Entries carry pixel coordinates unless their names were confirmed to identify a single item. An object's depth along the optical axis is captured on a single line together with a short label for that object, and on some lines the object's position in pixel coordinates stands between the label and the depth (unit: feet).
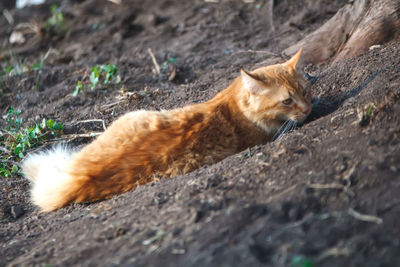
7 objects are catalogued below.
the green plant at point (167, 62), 42.91
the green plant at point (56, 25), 55.31
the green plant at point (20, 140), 30.60
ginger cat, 23.59
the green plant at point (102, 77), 38.40
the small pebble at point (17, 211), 24.84
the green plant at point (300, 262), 13.51
